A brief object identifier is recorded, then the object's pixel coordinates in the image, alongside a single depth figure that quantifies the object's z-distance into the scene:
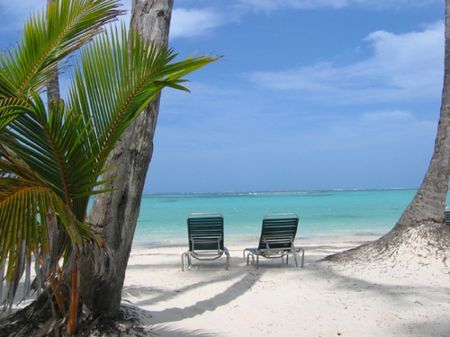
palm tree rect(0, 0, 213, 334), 2.40
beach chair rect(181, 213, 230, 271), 7.82
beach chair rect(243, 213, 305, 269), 7.60
